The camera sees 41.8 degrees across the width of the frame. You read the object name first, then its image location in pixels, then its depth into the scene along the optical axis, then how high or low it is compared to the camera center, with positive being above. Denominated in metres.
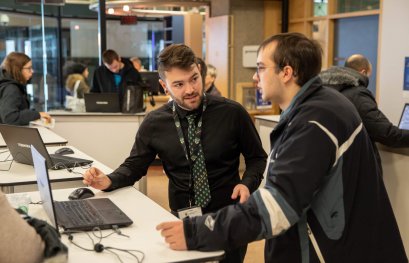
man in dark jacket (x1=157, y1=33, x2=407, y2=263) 1.62 -0.41
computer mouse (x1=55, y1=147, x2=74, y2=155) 3.79 -0.68
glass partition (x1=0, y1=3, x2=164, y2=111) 9.08 +0.29
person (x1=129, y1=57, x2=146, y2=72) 9.01 -0.12
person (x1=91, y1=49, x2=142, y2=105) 6.79 -0.25
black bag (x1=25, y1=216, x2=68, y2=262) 1.56 -0.54
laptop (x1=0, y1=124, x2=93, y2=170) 3.07 -0.55
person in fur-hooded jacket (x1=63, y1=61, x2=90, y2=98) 7.84 -0.35
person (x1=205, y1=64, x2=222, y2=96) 5.83 -0.29
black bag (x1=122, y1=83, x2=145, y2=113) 6.31 -0.51
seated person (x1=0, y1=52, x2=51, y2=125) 4.89 -0.32
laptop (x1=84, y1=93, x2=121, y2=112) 6.34 -0.55
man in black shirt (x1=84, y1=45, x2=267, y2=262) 2.45 -0.42
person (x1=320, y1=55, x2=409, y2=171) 3.73 -0.33
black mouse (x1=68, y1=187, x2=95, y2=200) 2.51 -0.65
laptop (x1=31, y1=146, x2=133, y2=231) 1.92 -0.64
